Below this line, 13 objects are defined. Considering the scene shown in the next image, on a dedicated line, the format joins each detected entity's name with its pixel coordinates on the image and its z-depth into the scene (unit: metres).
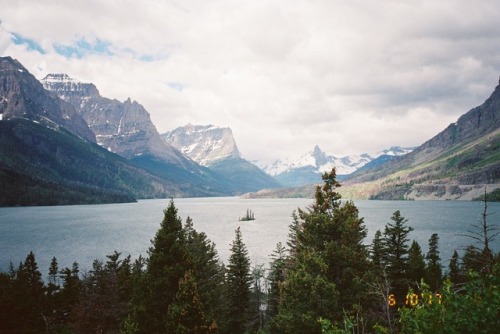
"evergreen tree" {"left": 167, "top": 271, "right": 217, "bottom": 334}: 20.59
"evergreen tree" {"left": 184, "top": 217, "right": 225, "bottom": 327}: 37.47
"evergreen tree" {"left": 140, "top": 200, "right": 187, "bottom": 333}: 22.12
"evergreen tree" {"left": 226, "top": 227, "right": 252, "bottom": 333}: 46.00
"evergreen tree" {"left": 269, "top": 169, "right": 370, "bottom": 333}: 22.16
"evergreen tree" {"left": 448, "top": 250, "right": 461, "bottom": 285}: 58.70
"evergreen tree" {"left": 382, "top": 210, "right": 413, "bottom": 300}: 39.12
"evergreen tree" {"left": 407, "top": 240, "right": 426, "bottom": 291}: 39.37
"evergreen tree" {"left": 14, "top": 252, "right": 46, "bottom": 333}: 42.81
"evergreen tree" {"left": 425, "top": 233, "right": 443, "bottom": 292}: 42.42
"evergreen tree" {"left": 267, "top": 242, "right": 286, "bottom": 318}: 47.06
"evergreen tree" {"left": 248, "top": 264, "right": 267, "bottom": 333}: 47.72
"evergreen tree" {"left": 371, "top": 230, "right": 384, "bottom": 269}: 44.99
